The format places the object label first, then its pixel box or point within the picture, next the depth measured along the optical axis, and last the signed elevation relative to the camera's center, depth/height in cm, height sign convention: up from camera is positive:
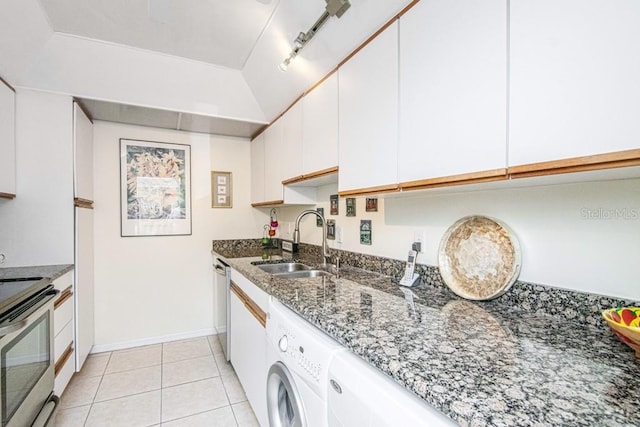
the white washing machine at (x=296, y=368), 93 -55
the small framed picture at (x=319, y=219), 248 -7
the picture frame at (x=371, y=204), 189 +4
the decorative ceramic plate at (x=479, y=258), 116 -19
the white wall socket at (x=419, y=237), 155 -13
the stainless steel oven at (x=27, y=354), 121 -65
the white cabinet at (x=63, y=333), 188 -79
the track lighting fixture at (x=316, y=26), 140 +95
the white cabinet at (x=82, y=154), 226 +46
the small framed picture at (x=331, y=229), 231 -14
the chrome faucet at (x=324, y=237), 214 -19
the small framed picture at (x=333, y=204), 230 +5
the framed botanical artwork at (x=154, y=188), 284 +22
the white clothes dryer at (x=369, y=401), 61 -42
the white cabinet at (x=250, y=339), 158 -77
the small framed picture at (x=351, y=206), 210 +3
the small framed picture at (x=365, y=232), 195 -13
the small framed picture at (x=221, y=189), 321 +23
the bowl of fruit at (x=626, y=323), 70 -28
